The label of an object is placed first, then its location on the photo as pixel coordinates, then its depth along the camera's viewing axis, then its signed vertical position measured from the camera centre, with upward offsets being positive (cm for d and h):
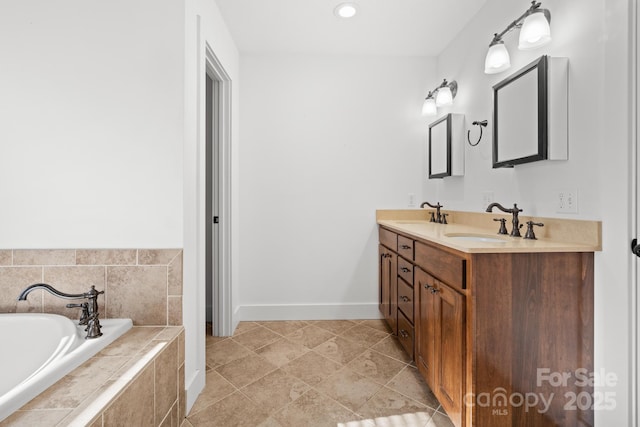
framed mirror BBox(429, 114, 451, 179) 250 +51
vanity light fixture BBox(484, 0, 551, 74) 151 +87
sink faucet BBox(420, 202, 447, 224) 262 -6
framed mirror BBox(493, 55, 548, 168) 155 +50
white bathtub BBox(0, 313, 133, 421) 115 -52
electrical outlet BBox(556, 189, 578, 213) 144 +4
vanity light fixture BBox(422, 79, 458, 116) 254 +92
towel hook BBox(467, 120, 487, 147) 213 +58
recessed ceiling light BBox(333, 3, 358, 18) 217 +139
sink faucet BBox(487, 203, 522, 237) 172 -5
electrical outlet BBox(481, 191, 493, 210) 210 +8
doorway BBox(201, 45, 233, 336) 252 +4
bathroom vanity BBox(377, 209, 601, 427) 128 -49
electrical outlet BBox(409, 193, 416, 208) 296 +9
